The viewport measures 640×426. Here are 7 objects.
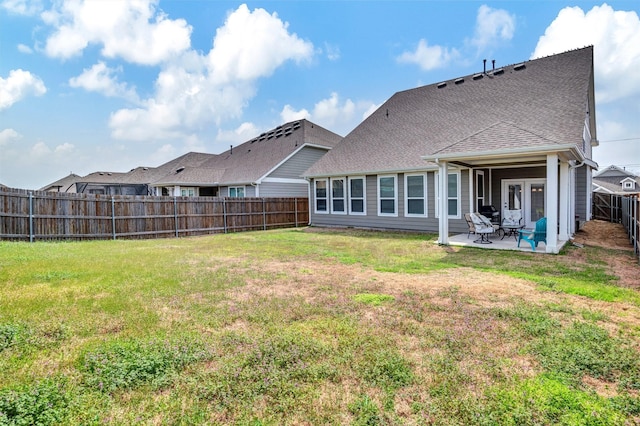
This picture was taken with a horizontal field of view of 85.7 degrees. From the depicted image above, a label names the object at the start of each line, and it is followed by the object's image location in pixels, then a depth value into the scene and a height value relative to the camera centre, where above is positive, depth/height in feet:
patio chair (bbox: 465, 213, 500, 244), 34.88 -2.45
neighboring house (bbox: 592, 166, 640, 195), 122.25 +10.18
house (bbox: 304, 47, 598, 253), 33.63 +5.15
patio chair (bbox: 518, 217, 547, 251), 31.09 -2.91
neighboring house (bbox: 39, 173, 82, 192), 133.25 +10.52
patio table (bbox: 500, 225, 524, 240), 37.99 -3.12
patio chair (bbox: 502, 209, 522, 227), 40.81 -1.91
